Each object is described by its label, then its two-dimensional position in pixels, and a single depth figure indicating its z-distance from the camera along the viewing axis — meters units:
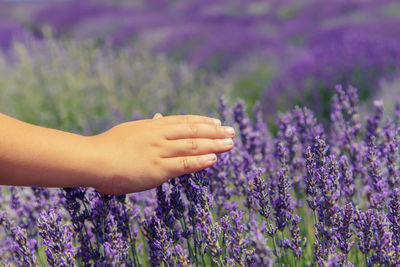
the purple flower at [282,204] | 1.07
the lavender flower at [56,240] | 1.02
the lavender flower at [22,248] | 1.06
